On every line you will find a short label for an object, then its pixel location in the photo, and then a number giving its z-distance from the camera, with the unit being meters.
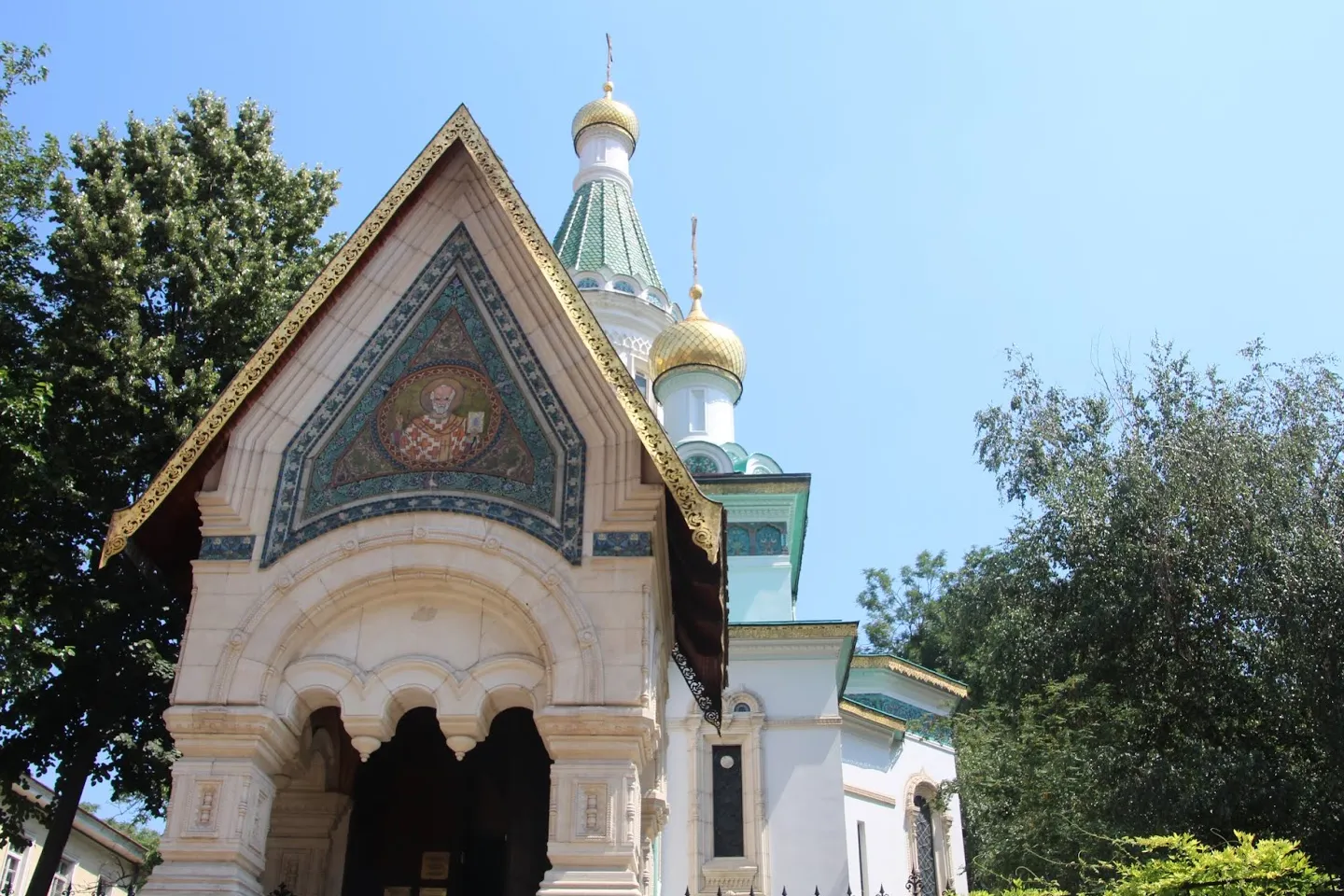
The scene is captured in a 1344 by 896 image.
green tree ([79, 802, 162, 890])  19.53
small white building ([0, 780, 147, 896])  24.80
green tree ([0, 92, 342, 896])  12.47
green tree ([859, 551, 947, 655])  41.34
